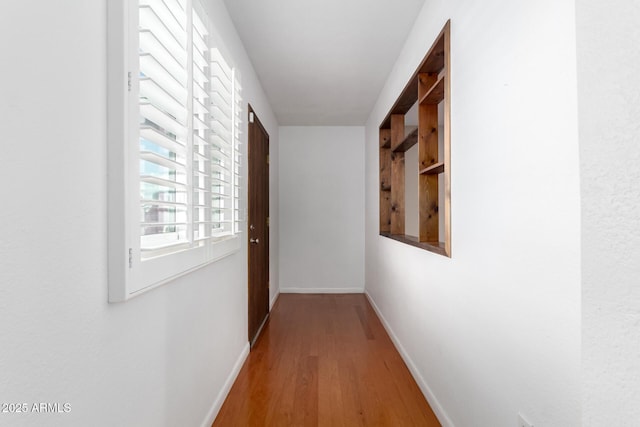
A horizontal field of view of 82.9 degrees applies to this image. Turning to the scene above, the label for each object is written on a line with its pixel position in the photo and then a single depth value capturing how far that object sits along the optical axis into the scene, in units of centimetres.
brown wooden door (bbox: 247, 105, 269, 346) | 321
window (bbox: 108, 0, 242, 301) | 105
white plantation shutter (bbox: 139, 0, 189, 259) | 122
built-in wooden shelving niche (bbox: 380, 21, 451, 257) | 194
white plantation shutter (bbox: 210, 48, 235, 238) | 205
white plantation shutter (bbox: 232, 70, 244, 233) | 254
